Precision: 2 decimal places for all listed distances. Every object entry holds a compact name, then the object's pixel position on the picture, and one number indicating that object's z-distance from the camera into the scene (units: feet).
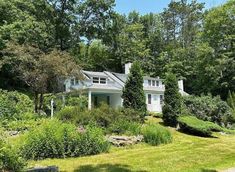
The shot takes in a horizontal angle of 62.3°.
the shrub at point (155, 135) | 28.39
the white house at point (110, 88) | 57.89
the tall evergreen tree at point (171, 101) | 45.37
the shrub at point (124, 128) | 30.36
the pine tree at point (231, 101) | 61.21
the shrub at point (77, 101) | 52.27
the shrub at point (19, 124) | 30.27
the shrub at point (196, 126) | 38.56
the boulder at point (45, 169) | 15.01
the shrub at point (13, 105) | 36.44
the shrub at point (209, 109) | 50.76
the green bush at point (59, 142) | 20.70
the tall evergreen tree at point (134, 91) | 44.98
